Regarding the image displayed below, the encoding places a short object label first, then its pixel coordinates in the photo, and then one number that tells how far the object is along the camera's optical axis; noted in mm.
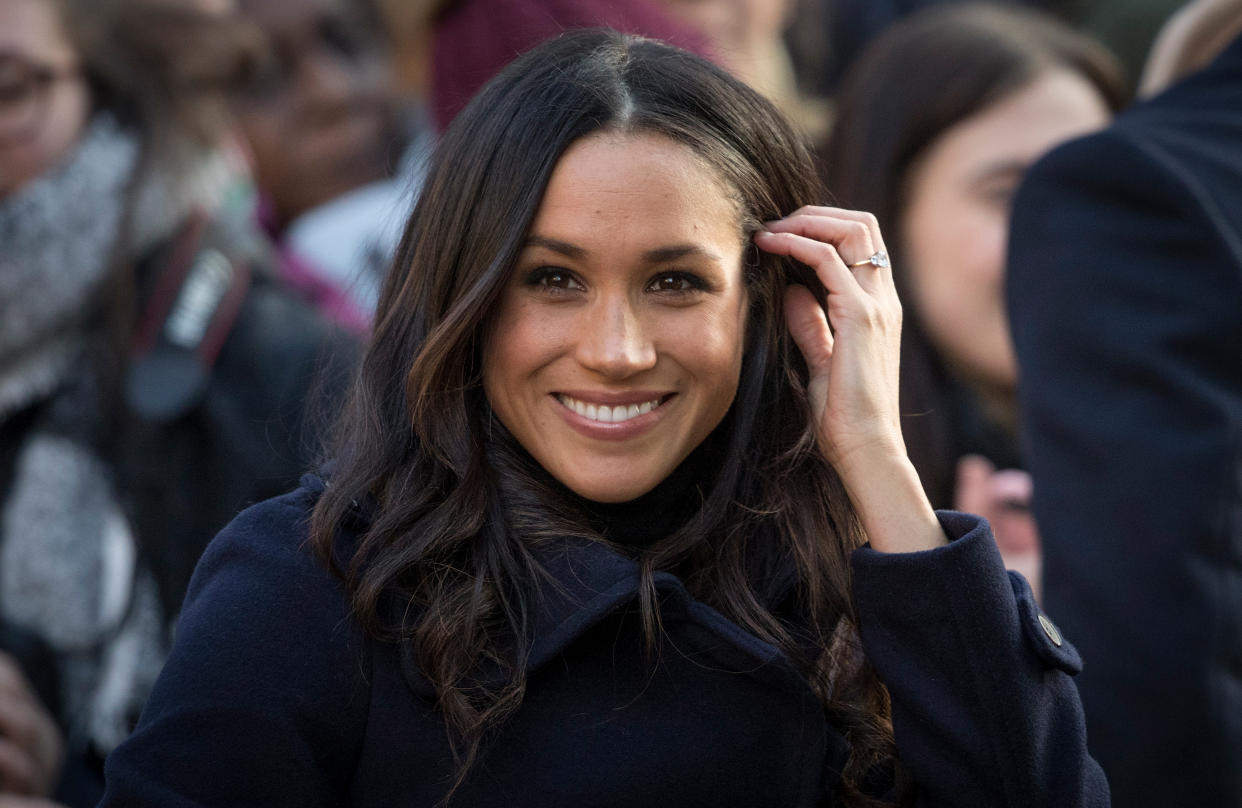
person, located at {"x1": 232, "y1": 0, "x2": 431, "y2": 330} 9836
